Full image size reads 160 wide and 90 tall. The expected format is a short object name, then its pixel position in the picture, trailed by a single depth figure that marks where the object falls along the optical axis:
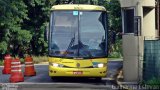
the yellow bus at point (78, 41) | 19.83
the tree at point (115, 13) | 36.48
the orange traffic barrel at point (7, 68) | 26.50
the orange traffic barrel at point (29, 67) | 23.47
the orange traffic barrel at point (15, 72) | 20.30
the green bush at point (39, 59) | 43.47
